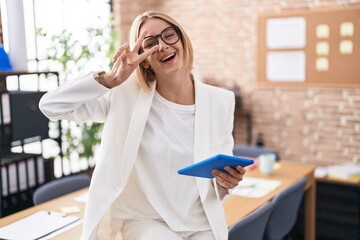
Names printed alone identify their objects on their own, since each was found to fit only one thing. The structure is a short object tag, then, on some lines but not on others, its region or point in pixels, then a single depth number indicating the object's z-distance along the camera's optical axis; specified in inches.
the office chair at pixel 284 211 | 104.3
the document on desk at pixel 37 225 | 80.4
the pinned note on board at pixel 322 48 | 175.5
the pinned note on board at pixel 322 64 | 176.6
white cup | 125.5
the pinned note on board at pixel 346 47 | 170.4
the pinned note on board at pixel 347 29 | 169.0
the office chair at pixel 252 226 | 82.4
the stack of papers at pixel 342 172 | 153.5
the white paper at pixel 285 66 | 183.3
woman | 71.8
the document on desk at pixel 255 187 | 109.1
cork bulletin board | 170.4
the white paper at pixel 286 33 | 180.9
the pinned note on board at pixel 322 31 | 174.1
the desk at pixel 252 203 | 90.8
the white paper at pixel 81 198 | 102.8
